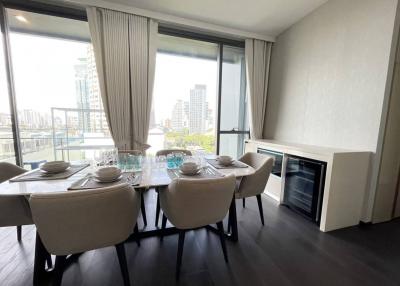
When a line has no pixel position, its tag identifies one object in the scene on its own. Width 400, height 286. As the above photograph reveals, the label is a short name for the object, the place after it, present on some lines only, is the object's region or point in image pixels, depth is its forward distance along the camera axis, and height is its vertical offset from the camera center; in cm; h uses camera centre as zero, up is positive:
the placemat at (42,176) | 145 -49
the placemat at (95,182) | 131 -49
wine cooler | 218 -81
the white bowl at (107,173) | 141 -43
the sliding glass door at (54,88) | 260 +40
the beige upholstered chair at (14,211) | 146 -76
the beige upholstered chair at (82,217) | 101 -58
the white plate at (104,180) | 141 -48
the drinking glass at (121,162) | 178 -44
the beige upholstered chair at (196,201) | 129 -60
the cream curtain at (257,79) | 341 +76
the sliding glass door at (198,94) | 320 +45
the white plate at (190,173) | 161 -46
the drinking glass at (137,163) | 178 -44
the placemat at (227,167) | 192 -47
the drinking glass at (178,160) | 187 -42
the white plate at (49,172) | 157 -48
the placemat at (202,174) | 158 -47
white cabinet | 203 -68
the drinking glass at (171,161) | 185 -43
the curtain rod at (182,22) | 252 +148
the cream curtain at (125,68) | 260 +70
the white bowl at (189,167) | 161 -41
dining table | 128 -49
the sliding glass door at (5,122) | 247 -11
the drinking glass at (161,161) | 189 -47
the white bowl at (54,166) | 159 -44
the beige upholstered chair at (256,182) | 197 -65
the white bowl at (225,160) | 197 -42
